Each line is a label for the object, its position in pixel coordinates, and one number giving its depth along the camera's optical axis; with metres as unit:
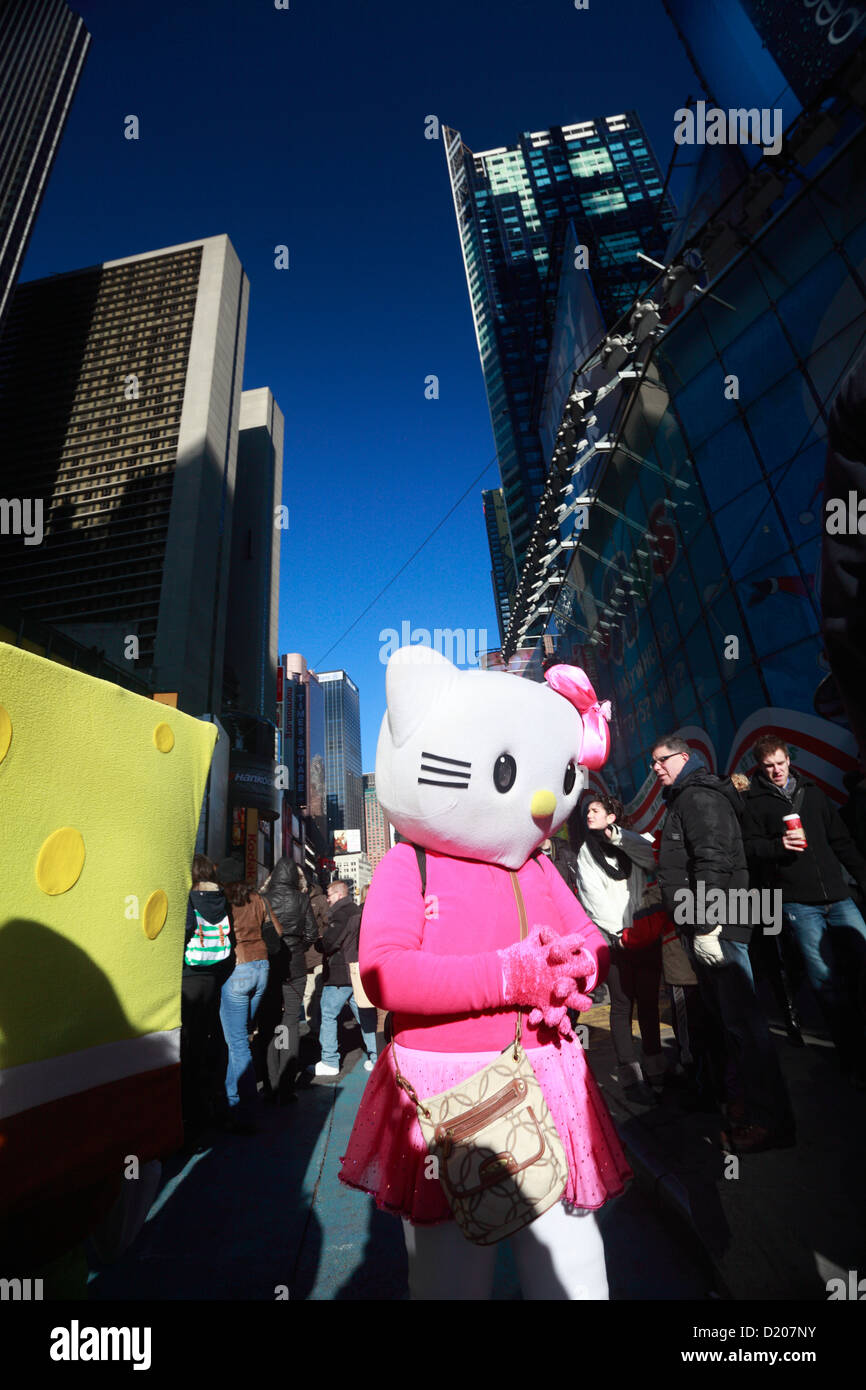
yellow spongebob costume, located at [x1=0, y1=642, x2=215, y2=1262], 1.13
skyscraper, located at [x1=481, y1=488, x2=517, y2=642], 70.00
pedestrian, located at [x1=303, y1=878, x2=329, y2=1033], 5.87
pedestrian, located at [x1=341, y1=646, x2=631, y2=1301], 1.45
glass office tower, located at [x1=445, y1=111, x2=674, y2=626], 53.28
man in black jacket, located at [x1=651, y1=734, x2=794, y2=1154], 2.76
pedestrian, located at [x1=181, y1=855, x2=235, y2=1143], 3.90
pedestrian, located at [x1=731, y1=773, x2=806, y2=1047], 4.29
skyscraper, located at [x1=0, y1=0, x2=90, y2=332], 48.66
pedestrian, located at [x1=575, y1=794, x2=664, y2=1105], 3.78
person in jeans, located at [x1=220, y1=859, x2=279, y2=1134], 4.22
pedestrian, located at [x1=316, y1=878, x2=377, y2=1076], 5.11
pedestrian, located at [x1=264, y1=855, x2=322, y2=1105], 4.90
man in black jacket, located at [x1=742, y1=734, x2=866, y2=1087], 3.43
